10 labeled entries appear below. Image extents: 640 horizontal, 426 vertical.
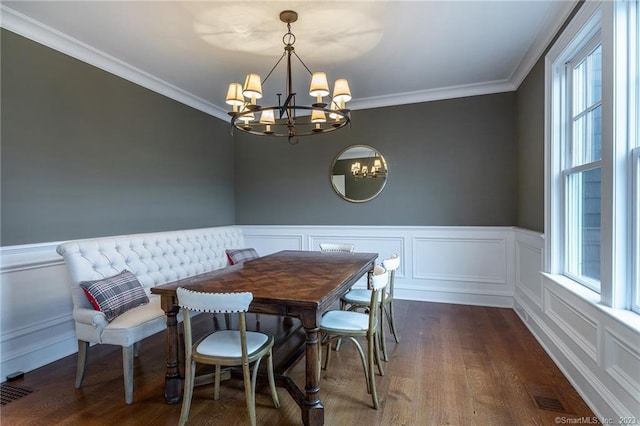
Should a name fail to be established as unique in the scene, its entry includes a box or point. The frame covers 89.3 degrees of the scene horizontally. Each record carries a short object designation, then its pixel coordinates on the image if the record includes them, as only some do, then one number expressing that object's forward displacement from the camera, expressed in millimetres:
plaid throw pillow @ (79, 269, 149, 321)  2307
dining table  1797
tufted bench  2217
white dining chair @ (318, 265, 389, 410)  2020
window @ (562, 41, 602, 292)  2209
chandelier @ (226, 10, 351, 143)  2346
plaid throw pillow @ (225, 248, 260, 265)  3549
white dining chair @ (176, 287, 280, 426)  1657
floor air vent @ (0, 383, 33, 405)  2186
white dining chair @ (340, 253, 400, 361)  2525
